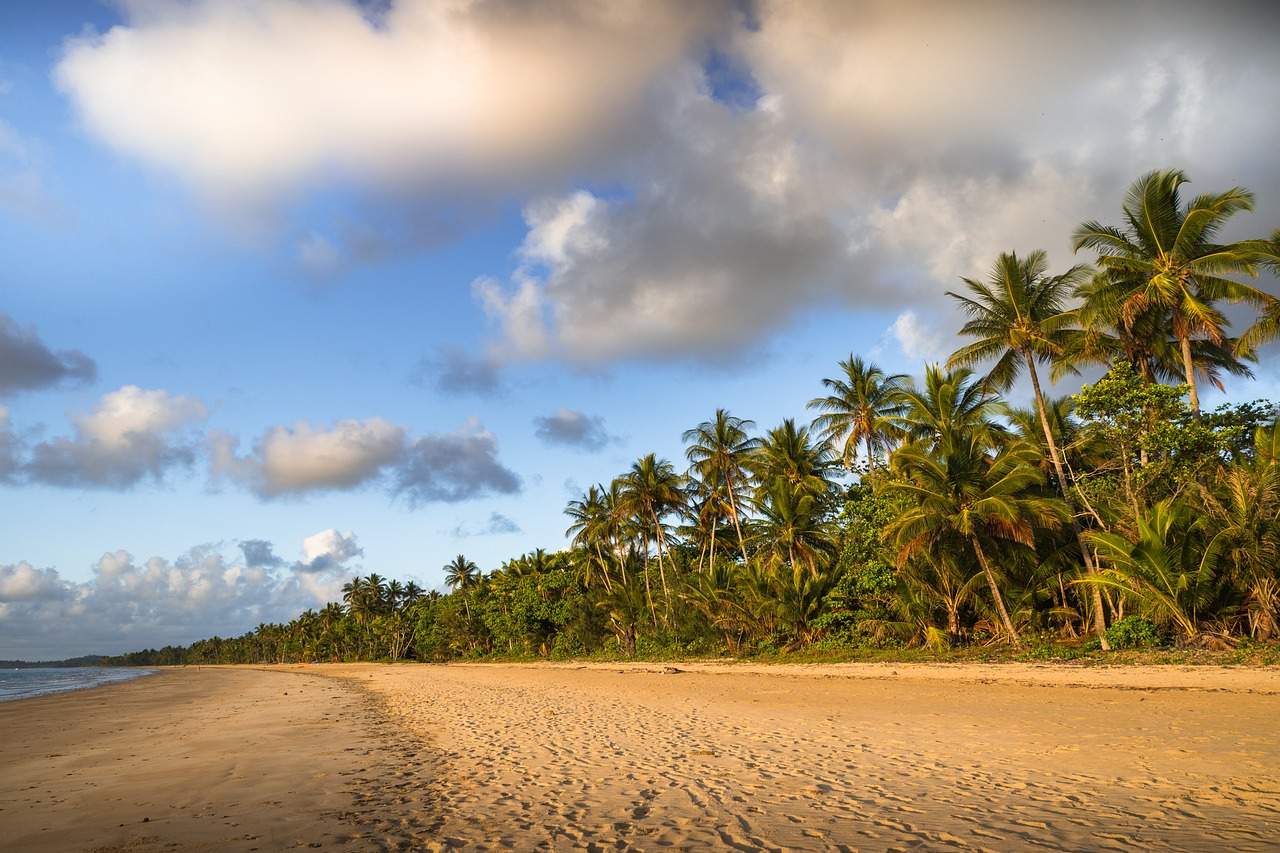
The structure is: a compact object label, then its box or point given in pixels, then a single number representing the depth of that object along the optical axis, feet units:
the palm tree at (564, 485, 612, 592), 139.33
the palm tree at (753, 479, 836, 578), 96.17
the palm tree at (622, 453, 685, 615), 127.03
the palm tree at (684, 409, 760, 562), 119.55
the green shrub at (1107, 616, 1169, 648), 56.08
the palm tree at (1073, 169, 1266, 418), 62.44
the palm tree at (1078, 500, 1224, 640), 53.06
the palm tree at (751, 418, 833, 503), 105.70
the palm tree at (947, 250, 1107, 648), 72.74
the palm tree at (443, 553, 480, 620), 213.25
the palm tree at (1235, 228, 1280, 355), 59.77
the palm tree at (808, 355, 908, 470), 104.17
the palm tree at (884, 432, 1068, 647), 64.44
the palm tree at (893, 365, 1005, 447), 77.56
